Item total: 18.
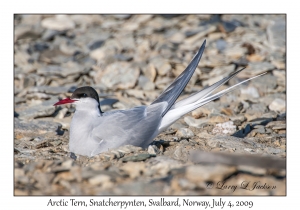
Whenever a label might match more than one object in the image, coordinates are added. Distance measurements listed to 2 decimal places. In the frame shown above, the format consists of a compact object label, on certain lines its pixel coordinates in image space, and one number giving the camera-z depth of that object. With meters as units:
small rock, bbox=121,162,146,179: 9.06
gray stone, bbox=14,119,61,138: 13.64
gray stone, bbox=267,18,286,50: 19.73
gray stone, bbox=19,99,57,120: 14.86
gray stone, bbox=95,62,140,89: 17.65
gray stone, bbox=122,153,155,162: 10.14
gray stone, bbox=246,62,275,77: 17.91
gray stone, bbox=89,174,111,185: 8.69
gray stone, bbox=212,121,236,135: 13.33
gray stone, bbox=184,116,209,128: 14.00
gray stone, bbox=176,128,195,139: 12.97
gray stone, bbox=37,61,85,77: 18.60
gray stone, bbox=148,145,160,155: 10.96
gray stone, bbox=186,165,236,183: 8.55
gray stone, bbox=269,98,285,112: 15.42
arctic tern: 11.25
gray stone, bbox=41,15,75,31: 22.89
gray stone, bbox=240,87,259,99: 16.67
